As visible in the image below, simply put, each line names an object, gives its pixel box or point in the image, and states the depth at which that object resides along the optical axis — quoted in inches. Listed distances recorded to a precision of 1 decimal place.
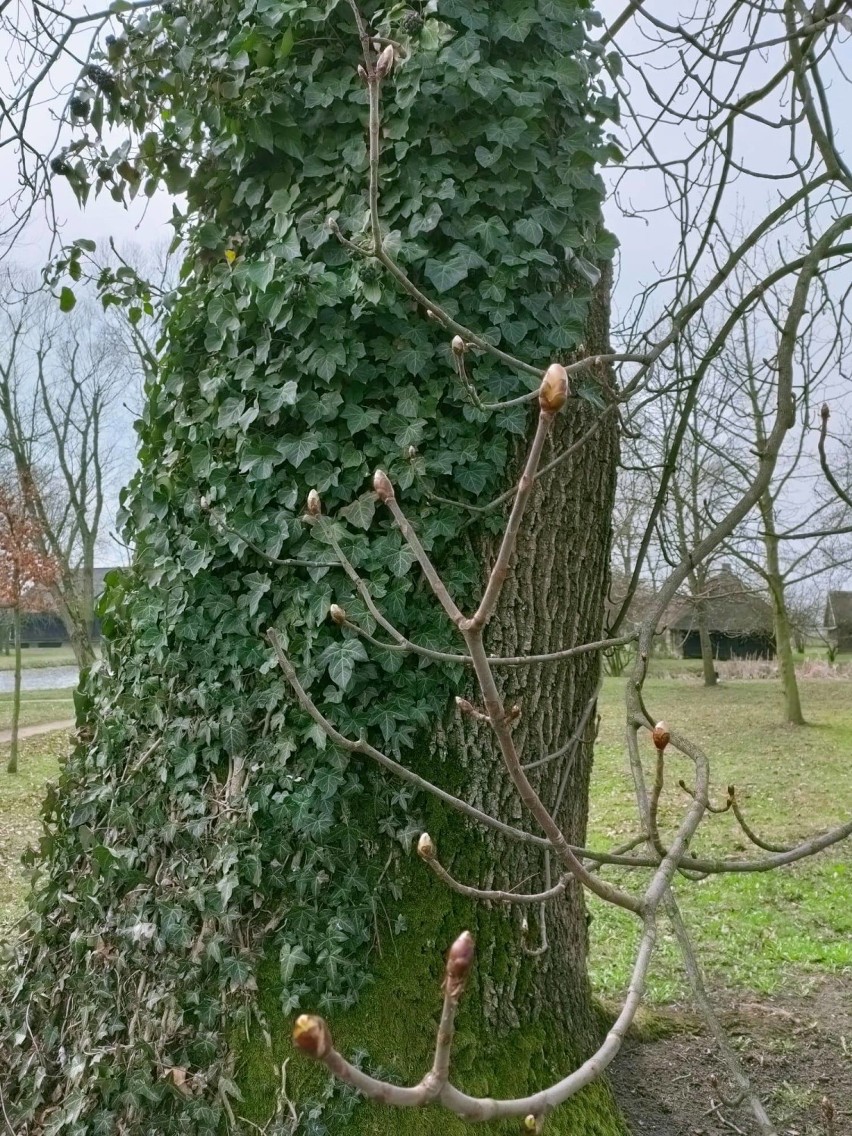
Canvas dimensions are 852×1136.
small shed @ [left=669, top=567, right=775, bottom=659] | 669.4
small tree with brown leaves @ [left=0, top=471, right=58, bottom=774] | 434.3
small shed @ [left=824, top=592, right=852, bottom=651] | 990.4
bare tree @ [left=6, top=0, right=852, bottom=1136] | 26.2
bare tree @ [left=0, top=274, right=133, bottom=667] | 540.1
